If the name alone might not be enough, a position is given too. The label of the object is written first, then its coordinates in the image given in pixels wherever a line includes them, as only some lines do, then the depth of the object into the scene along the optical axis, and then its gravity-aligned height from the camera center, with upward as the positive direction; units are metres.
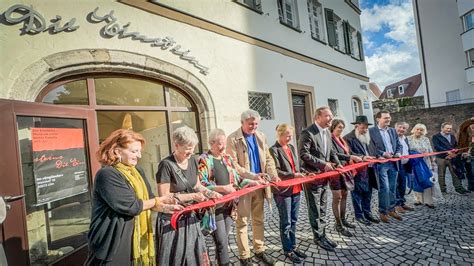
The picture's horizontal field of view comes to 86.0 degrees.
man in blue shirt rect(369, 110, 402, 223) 4.36 -0.61
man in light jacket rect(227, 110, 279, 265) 3.05 -0.40
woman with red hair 1.80 -0.44
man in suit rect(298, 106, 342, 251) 3.45 -0.45
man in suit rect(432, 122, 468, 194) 5.92 -0.70
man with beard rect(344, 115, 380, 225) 4.24 -0.90
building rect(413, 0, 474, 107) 18.72 +5.31
